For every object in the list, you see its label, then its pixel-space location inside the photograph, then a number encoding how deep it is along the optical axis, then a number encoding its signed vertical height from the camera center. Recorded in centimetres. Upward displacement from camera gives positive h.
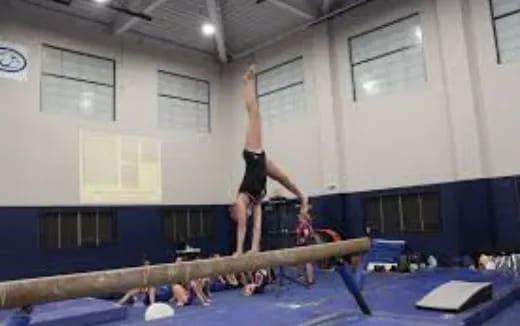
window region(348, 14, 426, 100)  1046 +336
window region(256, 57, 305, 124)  1267 +328
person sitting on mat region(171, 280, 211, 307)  823 -130
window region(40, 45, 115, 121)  1075 +316
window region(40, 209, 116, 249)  1027 -11
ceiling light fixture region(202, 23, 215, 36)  1170 +451
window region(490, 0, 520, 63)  919 +331
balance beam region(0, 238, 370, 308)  293 -39
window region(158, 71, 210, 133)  1277 +310
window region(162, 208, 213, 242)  1237 -15
